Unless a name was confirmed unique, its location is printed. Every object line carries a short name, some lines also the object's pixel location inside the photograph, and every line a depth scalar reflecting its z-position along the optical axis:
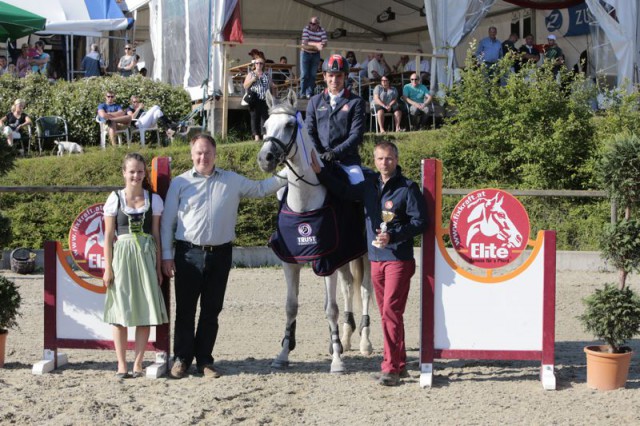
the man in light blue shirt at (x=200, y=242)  6.88
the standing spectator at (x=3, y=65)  19.62
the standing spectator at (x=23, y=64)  19.91
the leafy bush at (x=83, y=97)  17.86
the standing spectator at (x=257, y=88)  16.09
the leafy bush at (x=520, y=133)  15.25
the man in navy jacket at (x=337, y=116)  7.77
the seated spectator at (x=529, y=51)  18.51
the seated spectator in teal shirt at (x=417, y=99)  17.42
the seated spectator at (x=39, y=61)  20.33
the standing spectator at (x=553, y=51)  18.44
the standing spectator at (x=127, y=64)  20.28
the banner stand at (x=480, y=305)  6.88
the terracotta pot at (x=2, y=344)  7.29
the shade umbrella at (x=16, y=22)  16.22
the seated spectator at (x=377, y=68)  19.14
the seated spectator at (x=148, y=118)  17.00
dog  16.53
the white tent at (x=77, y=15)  19.25
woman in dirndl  6.80
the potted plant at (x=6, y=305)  7.23
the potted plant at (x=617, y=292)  6.70
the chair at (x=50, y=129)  17.16
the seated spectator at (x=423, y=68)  19.00
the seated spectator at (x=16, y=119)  16.95
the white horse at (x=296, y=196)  6.72
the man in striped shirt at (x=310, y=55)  16.80
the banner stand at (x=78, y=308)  7.17
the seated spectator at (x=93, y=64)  20.55
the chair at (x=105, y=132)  17.00
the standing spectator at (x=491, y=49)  18.59
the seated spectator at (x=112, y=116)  16.89
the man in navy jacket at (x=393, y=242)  6.74
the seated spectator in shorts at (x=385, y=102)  17.31
